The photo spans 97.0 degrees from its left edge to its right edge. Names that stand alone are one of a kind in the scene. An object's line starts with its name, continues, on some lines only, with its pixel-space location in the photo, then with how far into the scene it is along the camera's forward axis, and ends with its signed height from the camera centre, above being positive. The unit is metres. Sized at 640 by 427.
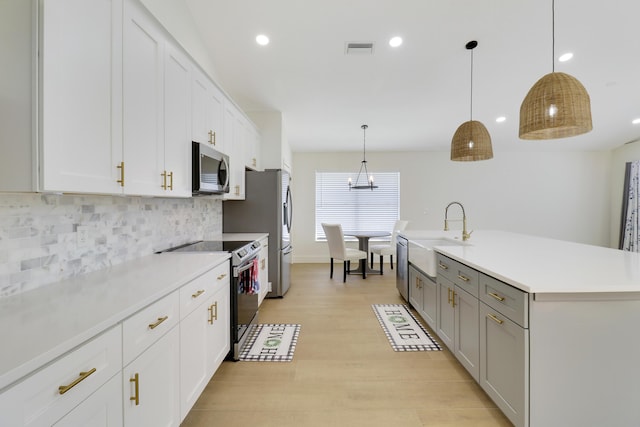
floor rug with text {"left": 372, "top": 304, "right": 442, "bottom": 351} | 2.58 -1.20
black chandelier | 6.22 +0.97
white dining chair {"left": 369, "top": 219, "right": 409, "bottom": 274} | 5.27 -0.67
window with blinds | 6.39 +0.23
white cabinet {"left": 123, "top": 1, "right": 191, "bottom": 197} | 1.52 +0.63
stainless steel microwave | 2.24 +0.35
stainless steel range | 2.27 -0.63
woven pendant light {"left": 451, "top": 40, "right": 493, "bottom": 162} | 2.65 +0.66
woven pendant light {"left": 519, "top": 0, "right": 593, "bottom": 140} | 1.69 +0.66
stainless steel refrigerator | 3.83 -0.03
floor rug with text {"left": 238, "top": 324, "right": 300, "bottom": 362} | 2.38 -1.22
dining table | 5.05 -0.58
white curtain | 5.76 +0.09
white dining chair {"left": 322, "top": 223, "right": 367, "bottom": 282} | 4.79 -0.63
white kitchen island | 1.41 -0.70
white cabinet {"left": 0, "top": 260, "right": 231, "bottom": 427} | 0.75 -0.58
